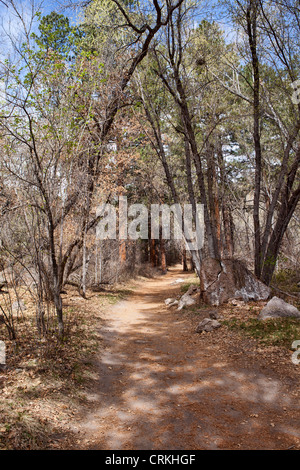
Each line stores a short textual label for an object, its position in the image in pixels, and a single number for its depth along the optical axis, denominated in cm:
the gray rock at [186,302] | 962
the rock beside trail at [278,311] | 655
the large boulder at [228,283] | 852
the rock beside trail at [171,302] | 1053
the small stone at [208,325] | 693
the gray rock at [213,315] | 753
